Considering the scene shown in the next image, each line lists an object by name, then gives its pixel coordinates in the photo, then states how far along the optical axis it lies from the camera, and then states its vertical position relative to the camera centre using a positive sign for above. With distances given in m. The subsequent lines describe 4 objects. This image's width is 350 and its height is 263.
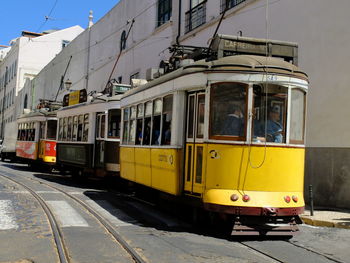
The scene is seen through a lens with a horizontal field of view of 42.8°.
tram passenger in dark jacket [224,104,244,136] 7.30 +0.49
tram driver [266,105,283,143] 7.33 +0.46
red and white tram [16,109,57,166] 20.34 +0.35
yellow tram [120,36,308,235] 7.15 +0.18
